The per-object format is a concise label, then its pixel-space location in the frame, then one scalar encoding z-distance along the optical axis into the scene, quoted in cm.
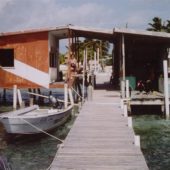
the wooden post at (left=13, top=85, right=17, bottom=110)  2661
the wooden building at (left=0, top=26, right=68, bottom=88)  2692
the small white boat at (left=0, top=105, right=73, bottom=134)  1750
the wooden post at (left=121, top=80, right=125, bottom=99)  2334
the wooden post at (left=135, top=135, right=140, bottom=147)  1255
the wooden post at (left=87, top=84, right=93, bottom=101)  2405
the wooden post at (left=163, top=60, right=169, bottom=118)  2280
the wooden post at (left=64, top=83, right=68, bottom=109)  2433
